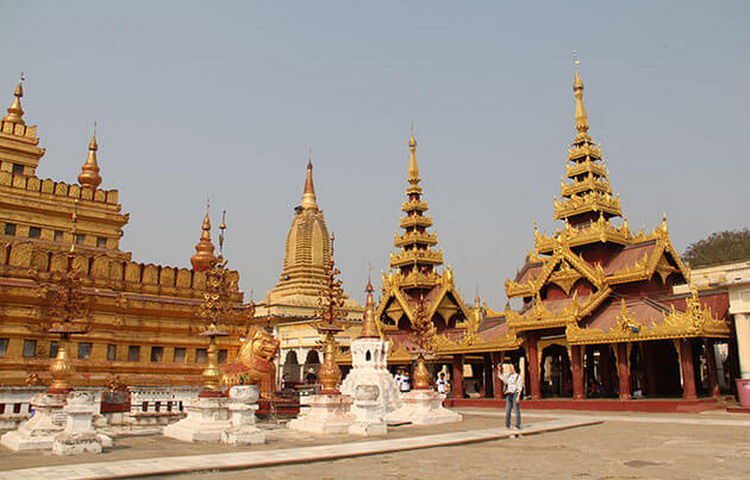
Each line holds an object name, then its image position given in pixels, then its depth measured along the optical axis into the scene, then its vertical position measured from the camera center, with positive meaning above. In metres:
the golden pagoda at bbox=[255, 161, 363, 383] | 48.44 +7.41
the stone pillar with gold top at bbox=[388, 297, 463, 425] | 19.78 -1.00
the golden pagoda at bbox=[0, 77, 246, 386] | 24.52 +3.49
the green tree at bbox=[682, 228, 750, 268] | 55.16 +11.49
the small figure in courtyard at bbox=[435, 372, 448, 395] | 30.57 -0.52
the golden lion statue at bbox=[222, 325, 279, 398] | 22.34 +0.39
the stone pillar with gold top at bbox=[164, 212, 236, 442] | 14.59 -0.55
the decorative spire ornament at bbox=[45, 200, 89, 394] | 14.34 +1.09
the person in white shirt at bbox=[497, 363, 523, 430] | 15.54 -0.36
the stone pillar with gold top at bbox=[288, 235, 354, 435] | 16.25 -0.43
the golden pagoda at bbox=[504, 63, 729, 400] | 23.47 +3.07
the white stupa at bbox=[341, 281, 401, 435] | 21.91 +0.42
